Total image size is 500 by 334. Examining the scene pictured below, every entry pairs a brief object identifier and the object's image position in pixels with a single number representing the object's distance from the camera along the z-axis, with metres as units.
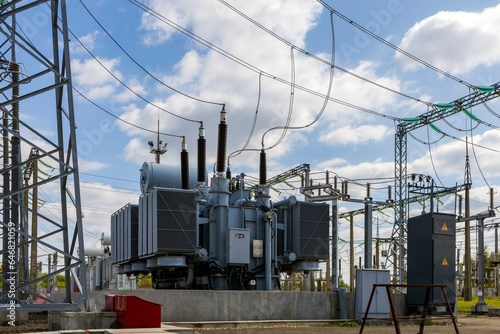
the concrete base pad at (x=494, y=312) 23.91
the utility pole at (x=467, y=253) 42.44
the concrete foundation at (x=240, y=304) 15.55
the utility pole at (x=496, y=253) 55.74
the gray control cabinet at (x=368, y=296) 17.58
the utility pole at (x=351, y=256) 51.94
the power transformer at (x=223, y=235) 19.34
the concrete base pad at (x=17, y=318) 16.30
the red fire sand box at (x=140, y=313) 11.58
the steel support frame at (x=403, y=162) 31.59
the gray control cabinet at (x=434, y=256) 18.42
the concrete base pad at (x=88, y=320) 12.22
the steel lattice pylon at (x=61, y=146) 11.91
